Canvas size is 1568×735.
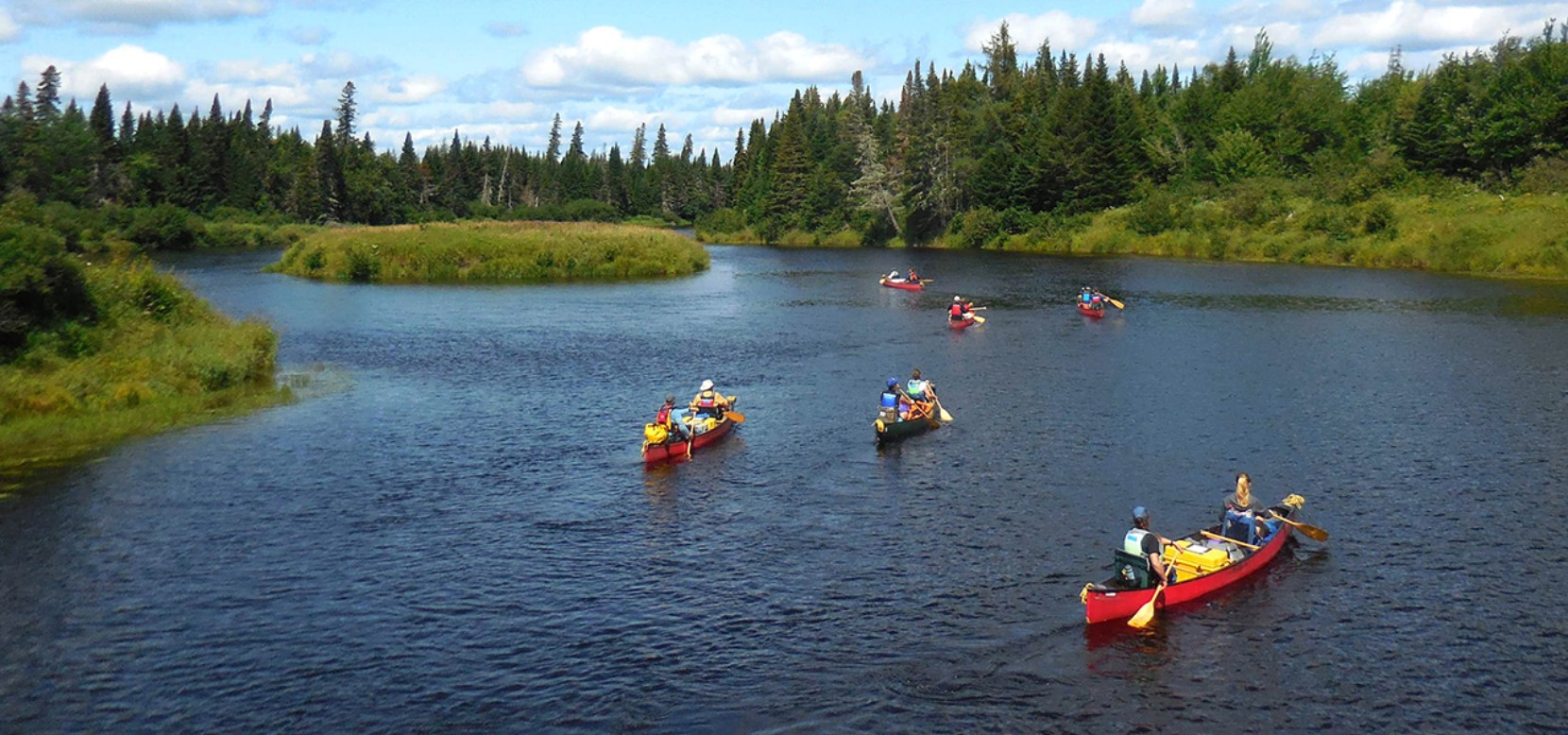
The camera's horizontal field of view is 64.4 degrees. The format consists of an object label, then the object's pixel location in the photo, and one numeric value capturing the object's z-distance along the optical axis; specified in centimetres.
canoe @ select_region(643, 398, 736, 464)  3628
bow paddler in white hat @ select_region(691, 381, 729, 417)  3956
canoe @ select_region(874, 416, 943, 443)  3881
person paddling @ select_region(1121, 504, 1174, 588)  2511
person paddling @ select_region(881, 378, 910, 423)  4003
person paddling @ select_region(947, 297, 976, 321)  6912
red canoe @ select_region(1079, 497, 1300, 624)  2427
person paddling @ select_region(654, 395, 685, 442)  3703
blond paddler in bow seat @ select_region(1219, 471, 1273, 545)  2816
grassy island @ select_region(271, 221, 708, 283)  9444
